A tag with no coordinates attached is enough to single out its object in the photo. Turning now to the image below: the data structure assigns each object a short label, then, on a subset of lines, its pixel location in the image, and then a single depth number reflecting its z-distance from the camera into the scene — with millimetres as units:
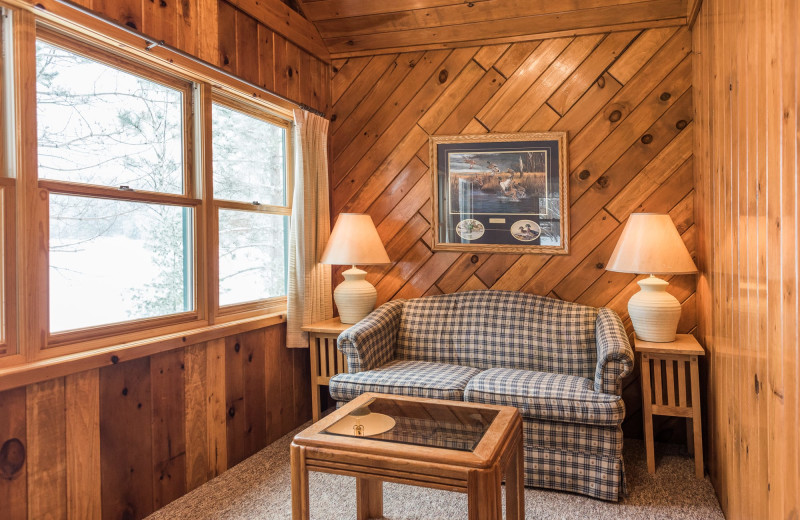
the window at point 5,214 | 1770
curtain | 3234
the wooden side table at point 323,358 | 3244
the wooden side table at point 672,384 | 2625
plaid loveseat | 2383
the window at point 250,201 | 2807
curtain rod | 1960
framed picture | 3252
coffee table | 1613
